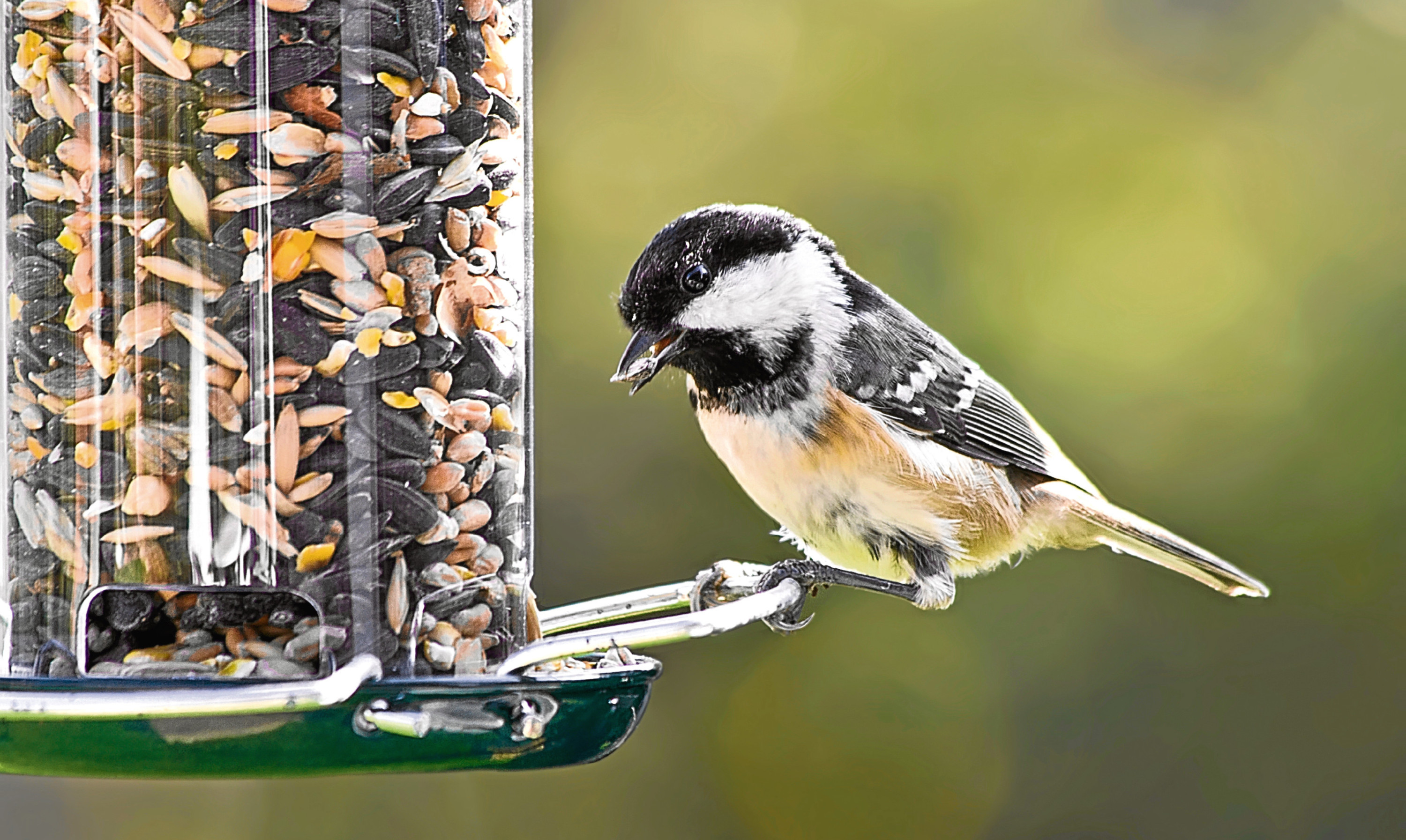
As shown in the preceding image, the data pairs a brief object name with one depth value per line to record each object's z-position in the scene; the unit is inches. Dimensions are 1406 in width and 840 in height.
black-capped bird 104.5
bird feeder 101.9
